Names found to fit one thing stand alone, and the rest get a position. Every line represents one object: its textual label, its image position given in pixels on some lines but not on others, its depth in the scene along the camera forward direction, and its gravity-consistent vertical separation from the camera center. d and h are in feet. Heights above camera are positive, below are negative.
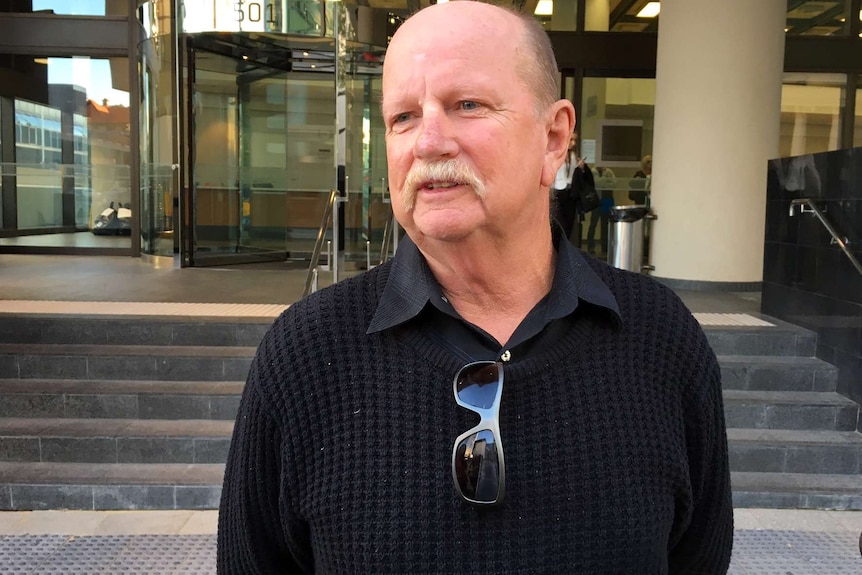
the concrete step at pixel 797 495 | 12.00 -4.50
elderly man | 3.35 -0.84
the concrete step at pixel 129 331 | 14.67 -2.63
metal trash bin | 23.75 -1.04
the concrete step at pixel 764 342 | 14.71 -2.62
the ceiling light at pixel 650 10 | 32.78 +8.14
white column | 22.65 +2.23
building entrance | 26.04 +1.73
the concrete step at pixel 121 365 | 13.93 -3.12
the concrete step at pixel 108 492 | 11.69 -4.55
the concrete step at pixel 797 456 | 12.58 -4.09
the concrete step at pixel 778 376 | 13.98 -3.11
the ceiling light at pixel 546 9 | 32.91 +8.16
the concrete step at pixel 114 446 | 12.46 -4.10
